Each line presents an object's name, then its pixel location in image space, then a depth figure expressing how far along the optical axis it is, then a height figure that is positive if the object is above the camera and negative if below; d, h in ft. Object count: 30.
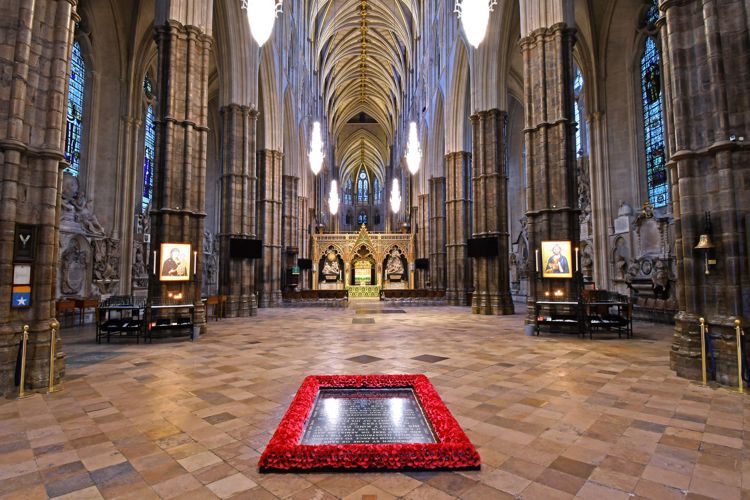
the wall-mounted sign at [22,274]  19.67 +0.12
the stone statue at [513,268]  97.14 +1.33
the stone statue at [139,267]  67.24 +1.53
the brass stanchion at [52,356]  19.24 -4.09
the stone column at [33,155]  19.22 +6.41
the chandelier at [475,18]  36.24 +24.61
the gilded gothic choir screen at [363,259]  117.80 +4.86
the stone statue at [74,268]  51.42 +1.11
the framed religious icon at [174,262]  37.47 +1.34
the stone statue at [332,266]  123.42 +2.71
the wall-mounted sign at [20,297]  19.53 -1.05
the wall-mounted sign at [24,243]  19.75 +1.73
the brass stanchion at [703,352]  19.80 -4.21
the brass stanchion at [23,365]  18.36 -4.33
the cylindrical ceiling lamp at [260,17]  35.91 +24.56
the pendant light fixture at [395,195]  139.23 +29.63
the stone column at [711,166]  20.80 +6.00
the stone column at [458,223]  77.41 +10.57
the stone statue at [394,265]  123.65 +2.91
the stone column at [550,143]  40.32 +14.20
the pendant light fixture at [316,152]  88.88 +29.81
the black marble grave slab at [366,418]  12.25 -5.25
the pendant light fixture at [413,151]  90.74 +29.88
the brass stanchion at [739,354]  19.01 -4.13
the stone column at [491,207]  57.31 +10.38
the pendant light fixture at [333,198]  152.59 +30.60
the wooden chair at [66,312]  41.32 -4.29
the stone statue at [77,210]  53.62 +9.62
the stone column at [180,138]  38.78 +14.35
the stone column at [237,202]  56.13 +11.06
